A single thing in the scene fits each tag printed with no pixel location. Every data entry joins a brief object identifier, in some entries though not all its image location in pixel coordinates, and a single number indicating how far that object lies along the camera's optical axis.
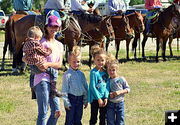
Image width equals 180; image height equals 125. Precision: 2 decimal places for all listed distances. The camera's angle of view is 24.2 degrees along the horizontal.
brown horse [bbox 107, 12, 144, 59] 16.83
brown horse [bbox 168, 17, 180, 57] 17.19
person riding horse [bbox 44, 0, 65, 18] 13.09
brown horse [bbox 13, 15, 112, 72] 13.43
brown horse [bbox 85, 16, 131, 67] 14.97
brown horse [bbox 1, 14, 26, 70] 13.88
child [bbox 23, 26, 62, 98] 5.71
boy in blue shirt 6.09
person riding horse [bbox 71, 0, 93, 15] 14.33
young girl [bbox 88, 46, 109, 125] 6.07
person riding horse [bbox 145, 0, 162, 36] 17.48
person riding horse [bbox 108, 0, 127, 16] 16.77
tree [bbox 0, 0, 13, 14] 70.12
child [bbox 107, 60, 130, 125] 6.18
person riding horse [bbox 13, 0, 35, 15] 14.59
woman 5.74
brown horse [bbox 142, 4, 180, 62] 16.92
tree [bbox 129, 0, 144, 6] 99.04
